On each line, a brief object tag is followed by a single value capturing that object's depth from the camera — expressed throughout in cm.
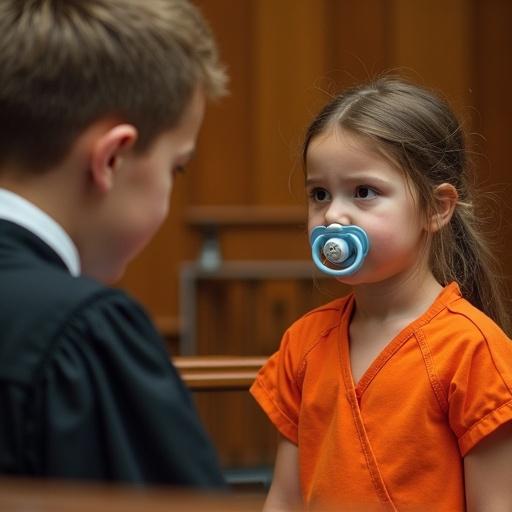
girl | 206
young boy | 181
